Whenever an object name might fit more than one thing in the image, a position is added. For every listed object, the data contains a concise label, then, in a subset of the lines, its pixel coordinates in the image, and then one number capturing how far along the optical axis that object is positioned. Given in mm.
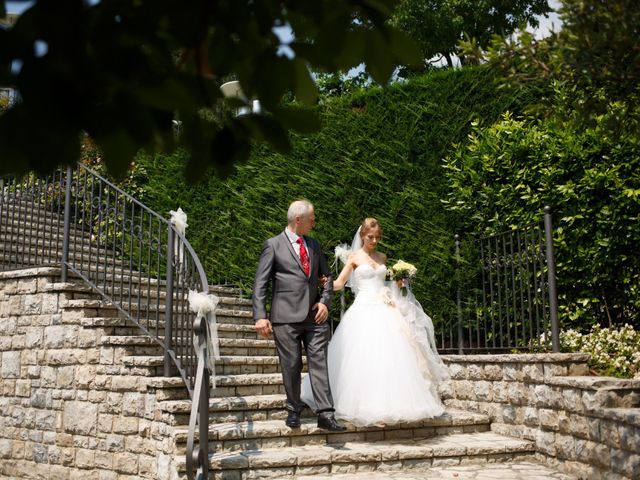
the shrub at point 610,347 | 6086
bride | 6000
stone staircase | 5508
